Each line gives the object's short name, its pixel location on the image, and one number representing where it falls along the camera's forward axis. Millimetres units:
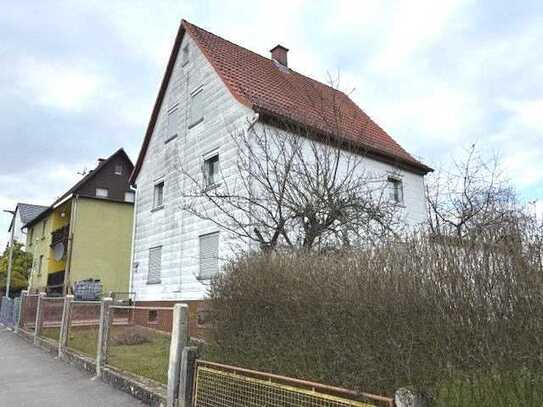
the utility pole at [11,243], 28169
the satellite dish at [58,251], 31631
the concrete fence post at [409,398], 3639
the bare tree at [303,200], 9414
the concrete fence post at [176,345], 6590
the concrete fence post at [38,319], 14891
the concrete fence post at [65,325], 11988
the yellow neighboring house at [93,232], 30516
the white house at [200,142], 15938
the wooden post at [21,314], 17953
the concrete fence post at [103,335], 9352
